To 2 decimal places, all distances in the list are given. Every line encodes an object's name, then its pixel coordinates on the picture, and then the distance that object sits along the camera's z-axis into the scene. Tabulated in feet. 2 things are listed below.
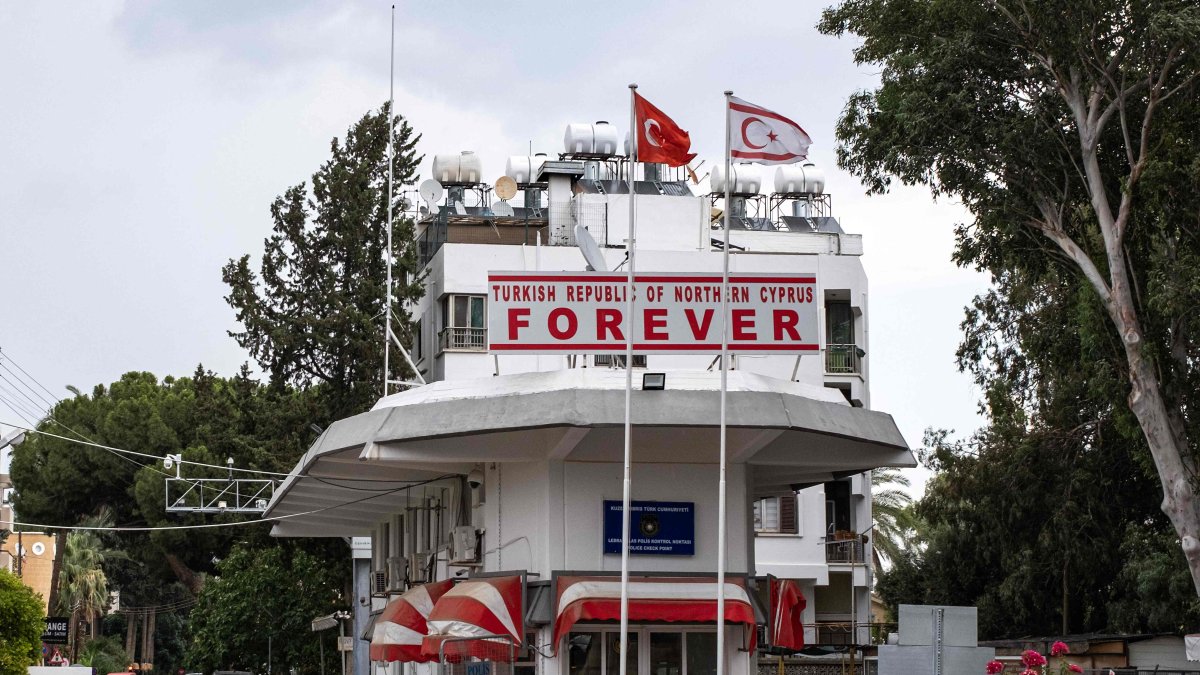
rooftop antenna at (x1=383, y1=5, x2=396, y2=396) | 140.98
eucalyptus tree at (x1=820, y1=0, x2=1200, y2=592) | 94.58
